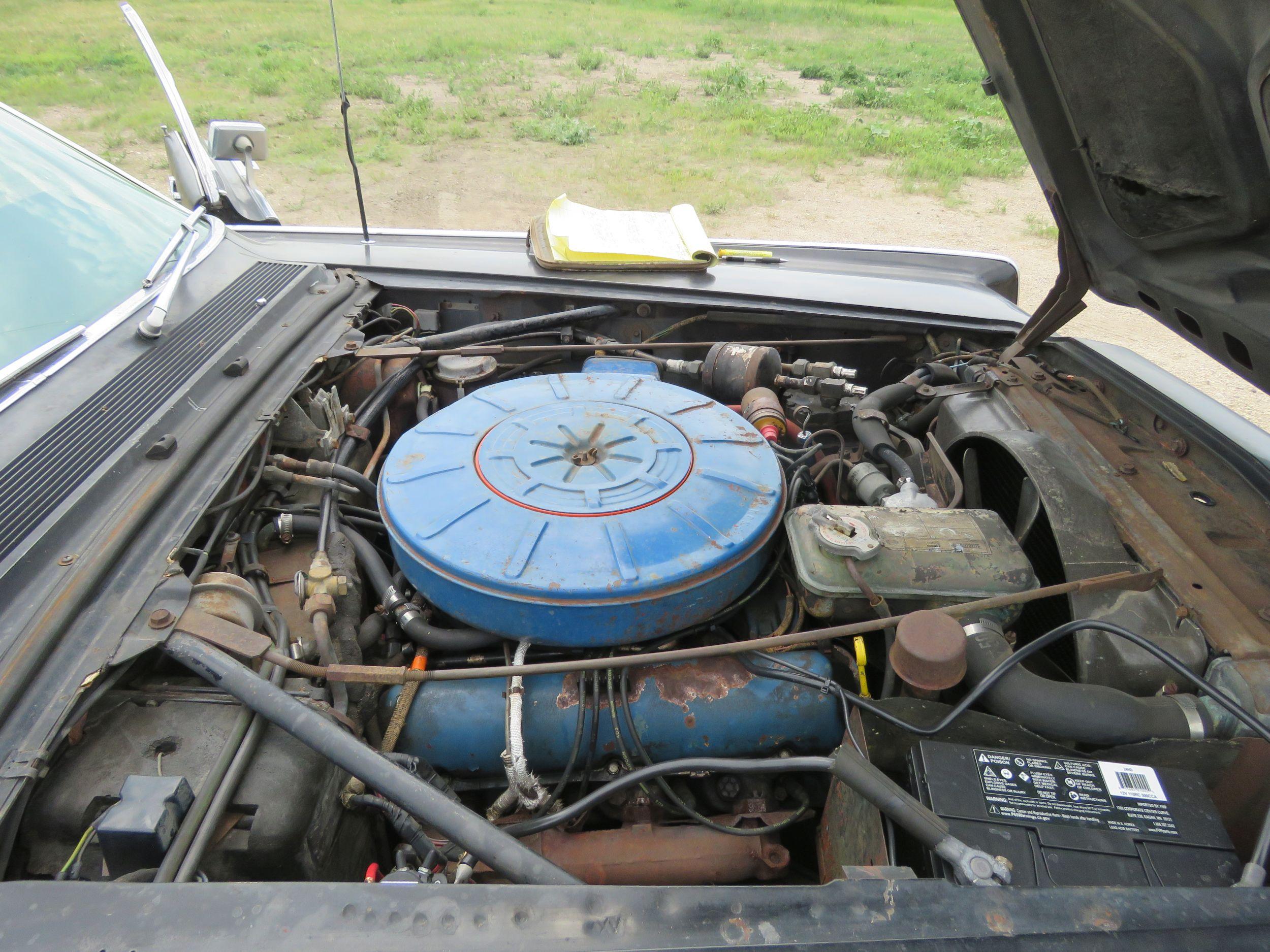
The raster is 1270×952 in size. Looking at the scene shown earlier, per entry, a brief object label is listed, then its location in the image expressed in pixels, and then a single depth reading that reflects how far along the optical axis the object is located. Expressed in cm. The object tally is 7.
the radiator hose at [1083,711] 112
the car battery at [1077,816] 97
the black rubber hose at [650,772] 115
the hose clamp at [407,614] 141
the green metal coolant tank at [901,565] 133
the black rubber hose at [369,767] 95
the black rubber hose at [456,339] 193
